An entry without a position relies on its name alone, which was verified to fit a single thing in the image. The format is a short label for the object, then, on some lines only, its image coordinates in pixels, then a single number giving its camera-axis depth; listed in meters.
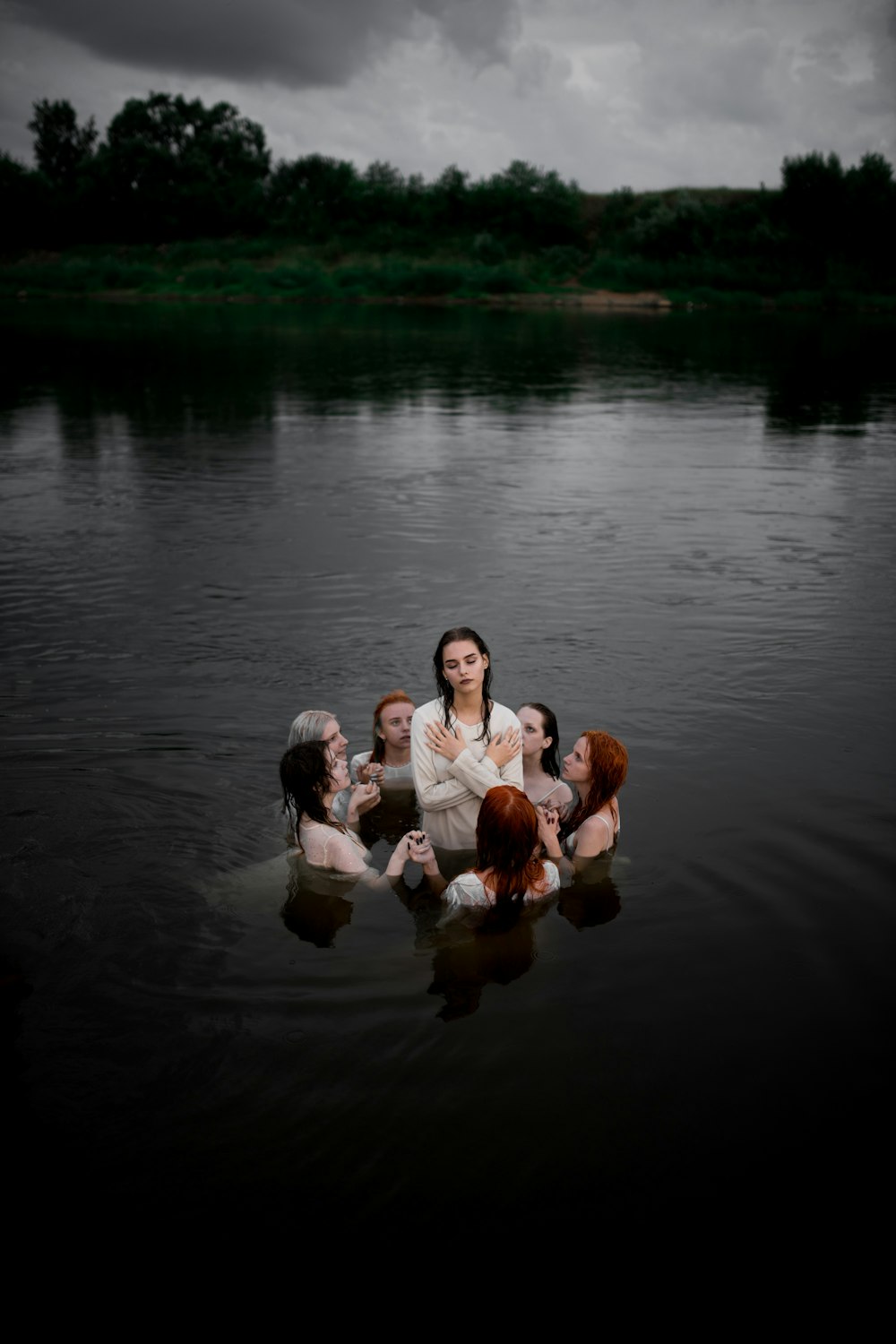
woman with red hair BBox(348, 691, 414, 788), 7.32
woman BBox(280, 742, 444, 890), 6.10
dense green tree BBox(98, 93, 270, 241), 94.75
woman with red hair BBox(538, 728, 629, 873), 6.34
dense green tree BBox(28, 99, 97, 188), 112.19
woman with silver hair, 6.38
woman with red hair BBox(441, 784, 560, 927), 5.70
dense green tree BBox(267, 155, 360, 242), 93.38
